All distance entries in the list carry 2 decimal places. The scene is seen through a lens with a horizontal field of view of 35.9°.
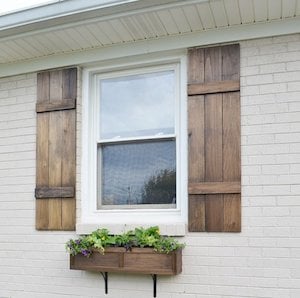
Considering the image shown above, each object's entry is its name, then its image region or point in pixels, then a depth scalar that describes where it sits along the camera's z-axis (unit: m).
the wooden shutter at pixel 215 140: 3.39
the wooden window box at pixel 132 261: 3.35
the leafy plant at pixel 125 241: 3.38
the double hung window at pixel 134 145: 3.71
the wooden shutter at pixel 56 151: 3.88
